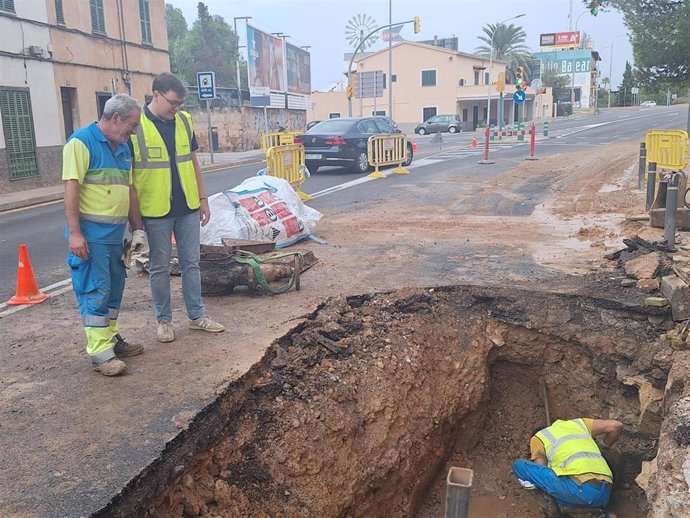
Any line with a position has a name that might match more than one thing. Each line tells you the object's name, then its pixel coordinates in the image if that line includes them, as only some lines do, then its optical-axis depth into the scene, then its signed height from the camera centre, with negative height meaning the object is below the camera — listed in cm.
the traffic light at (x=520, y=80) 2316 +199
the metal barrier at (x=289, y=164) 1125 -44
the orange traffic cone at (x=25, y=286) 599 -131
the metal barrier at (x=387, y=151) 1636 -40
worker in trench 437 -240
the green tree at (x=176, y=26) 7825 +1497
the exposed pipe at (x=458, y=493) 226 -129
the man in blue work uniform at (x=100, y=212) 391 -41
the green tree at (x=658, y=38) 1784 +253
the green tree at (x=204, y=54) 6844 +988
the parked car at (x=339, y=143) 1656 -11
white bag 727 -90
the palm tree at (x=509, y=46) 6638 +926
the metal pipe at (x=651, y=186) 979 -92
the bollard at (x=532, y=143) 2012 -40
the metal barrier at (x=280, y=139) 1699 +6
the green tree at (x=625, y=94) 9302 +514
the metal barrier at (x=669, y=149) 1119 -42
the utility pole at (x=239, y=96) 3238 +248
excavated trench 366 -196
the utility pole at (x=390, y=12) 3833 +763
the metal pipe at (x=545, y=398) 593 -257
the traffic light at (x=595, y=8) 1957 +382
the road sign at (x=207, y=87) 1994 +179
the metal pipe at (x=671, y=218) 702 -103
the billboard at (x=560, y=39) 10281 +1519
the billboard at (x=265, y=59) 3416 +470
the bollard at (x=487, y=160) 1917 -84
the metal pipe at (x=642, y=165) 1291 -79
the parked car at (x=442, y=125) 4728 +69
